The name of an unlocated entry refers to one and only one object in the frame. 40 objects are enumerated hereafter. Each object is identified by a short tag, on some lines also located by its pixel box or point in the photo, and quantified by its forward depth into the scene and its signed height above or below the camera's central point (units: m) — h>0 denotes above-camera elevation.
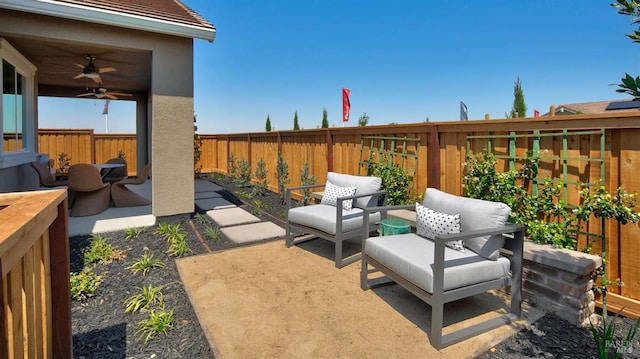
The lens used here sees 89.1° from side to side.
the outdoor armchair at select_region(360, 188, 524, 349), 2.32 -0.71
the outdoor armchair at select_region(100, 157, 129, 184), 7.99 +0.00
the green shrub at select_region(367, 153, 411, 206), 4.49 -0.19
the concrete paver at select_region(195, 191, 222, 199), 7.98 -0.59
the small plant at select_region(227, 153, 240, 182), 10.63 +0.10
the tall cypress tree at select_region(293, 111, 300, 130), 20.25 +3.04
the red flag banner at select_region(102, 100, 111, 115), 15.06 +3.00
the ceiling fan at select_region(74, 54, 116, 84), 6.04 +1.90
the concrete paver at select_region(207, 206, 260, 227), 5.57 -0.83
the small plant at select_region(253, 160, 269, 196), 8.16 -0.25
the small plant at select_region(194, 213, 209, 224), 5.56 -0.82
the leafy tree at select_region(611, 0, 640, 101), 1.43 +0.58
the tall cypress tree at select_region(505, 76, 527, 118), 14.36 +3.12
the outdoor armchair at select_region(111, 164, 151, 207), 6.18 -0.45
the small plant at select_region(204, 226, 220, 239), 4.71 -0.91
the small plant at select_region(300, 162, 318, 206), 6.50 -0.20
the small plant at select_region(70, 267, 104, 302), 2.93 -1.07
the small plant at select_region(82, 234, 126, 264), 3.78 -0.97
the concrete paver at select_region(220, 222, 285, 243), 4.72 -0.94
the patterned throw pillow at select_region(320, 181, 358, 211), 4.20 -0.32
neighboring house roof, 17.27 +3.50
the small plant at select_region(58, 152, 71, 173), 10.57 +0.40
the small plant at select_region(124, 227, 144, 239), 4.64 -0.88
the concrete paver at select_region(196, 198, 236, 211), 6.71 -0.70
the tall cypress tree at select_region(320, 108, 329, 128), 20.52 +3.25
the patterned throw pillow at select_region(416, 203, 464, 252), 2.84 -0.50
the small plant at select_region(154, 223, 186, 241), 4.64 -0.88
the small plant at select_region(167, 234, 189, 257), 4.07 -0.97
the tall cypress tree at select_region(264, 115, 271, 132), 20.16 +2.84
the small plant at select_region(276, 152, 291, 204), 7.79 -0.13
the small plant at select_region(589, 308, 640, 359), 2.01 -1.23
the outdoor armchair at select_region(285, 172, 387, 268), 3.74 -0.53
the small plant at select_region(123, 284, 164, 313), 2.80 -1.15
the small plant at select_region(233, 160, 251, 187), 9.41 -0.12
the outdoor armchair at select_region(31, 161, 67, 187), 5.80 -0.05
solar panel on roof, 8.82 +2.01
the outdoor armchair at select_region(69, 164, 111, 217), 5.45 -0.33
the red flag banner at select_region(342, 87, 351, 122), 11.75 +2.48
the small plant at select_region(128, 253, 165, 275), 3.56 -1.04
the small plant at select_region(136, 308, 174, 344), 2.43 -1.18
